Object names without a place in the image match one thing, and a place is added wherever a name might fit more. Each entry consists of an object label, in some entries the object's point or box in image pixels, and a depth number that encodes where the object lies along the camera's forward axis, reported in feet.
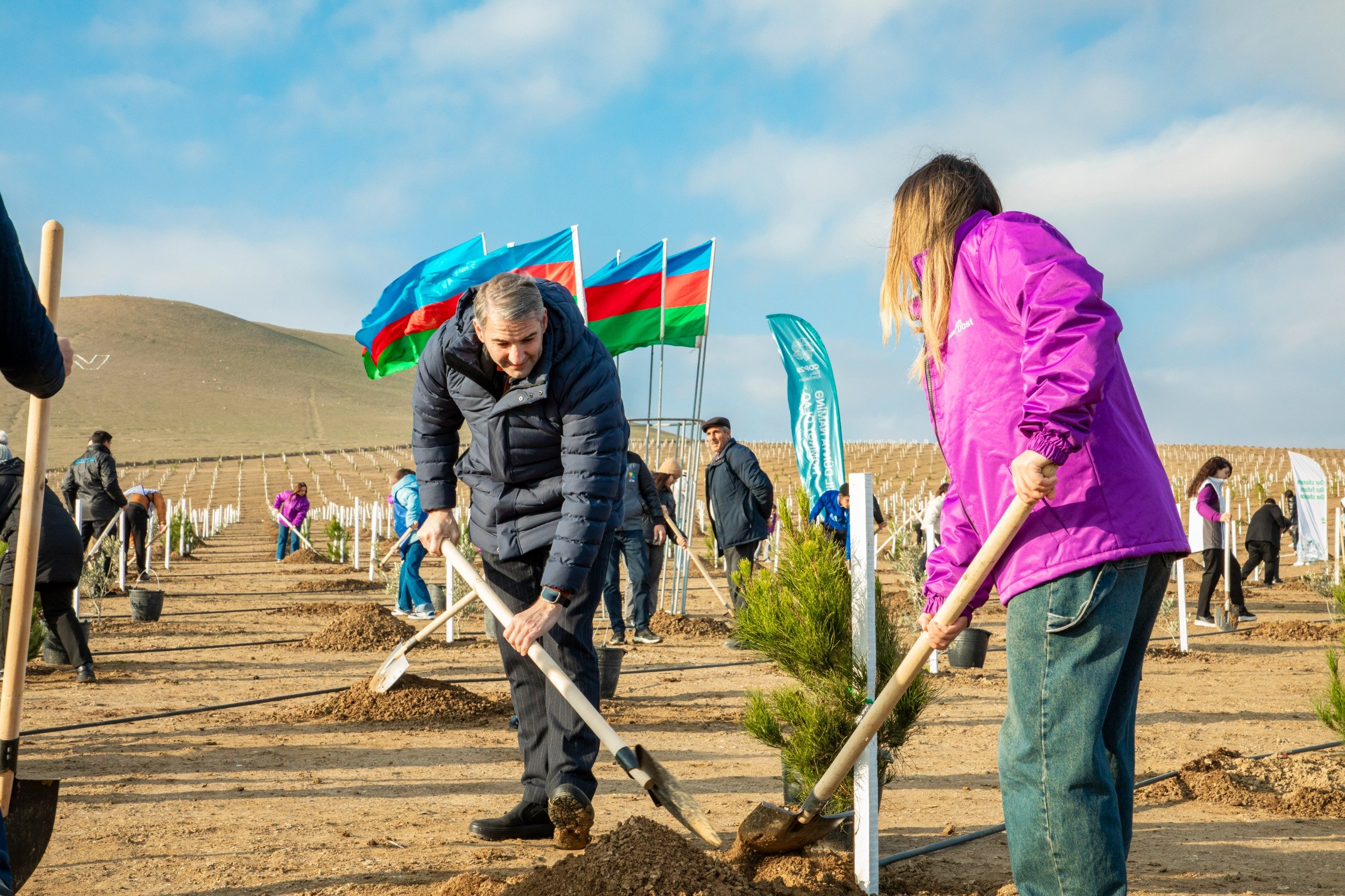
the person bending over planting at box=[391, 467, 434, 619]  35.27
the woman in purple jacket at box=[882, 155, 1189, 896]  6.88
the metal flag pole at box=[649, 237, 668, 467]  37.19
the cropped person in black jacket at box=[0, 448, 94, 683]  21.04
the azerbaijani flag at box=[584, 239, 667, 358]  37.32
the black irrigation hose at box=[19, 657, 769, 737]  17.22
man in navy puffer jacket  11.03
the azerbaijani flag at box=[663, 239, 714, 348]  38.34
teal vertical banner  33.40
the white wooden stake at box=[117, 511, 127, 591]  42.91
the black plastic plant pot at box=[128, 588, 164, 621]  34.88
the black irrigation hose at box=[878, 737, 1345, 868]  10.82
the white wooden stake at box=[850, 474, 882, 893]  9.50
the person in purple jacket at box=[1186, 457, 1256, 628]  35.63
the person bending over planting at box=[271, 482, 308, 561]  66.74
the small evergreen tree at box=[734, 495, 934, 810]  11.14
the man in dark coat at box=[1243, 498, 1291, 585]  47.09
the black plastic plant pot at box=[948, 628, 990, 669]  27.04
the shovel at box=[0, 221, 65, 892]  9.27
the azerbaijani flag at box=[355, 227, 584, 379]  34.71
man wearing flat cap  31.76
